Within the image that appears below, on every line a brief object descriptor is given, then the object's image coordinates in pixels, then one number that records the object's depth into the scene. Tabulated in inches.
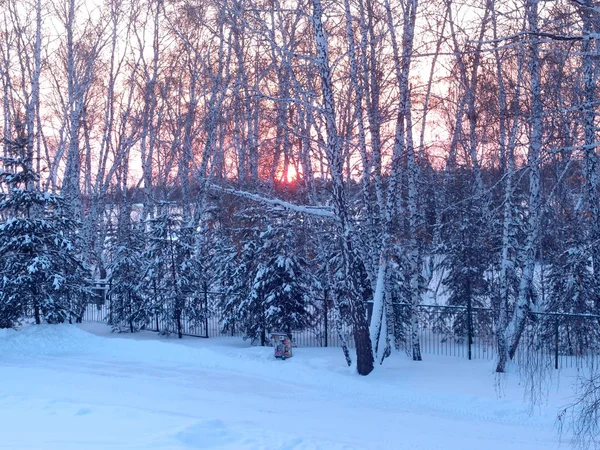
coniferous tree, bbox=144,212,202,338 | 772.0
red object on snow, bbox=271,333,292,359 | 600.1
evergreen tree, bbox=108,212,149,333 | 808.9
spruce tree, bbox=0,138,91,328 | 728.3
